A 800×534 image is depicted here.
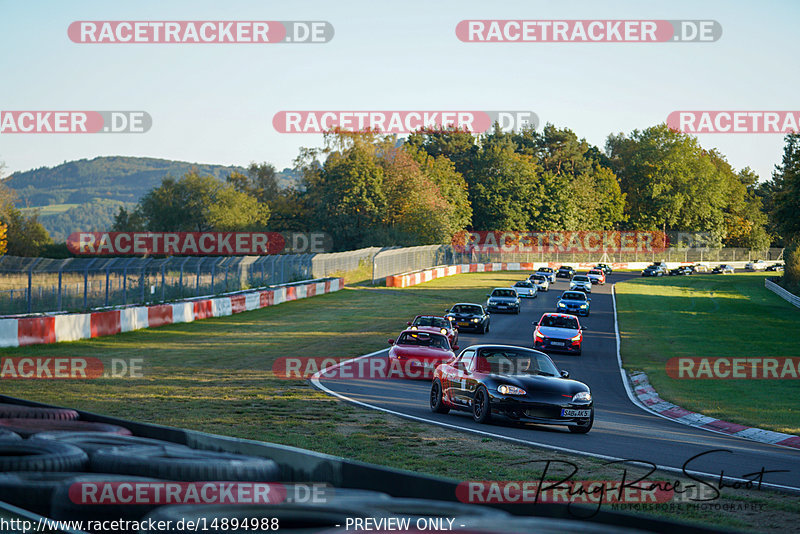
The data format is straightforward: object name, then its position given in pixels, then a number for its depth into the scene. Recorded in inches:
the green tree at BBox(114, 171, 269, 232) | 4940.9
